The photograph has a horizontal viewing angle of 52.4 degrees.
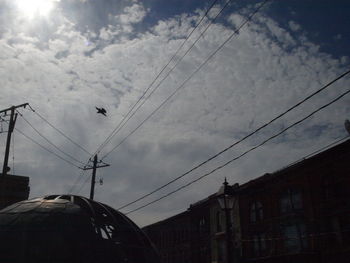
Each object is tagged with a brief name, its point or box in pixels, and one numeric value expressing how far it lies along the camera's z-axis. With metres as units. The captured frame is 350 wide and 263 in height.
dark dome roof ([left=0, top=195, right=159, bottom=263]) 9.20
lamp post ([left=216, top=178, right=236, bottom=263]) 14.27
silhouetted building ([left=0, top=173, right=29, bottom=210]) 35.87
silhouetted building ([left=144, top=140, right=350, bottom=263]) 25.38
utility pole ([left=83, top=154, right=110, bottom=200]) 31.59
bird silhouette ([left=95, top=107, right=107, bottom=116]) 23.34
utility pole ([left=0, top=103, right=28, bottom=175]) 21.93
